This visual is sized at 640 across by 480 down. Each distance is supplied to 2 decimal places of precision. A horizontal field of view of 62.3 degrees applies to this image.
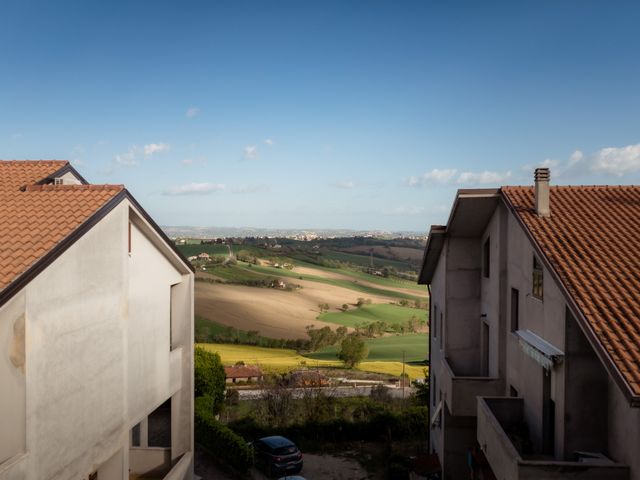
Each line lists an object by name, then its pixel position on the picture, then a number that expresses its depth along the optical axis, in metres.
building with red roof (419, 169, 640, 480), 8.20
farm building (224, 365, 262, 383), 43.50
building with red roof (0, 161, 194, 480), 8.33
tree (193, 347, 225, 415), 27.12
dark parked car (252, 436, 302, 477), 20.56
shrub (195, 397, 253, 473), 20.31
